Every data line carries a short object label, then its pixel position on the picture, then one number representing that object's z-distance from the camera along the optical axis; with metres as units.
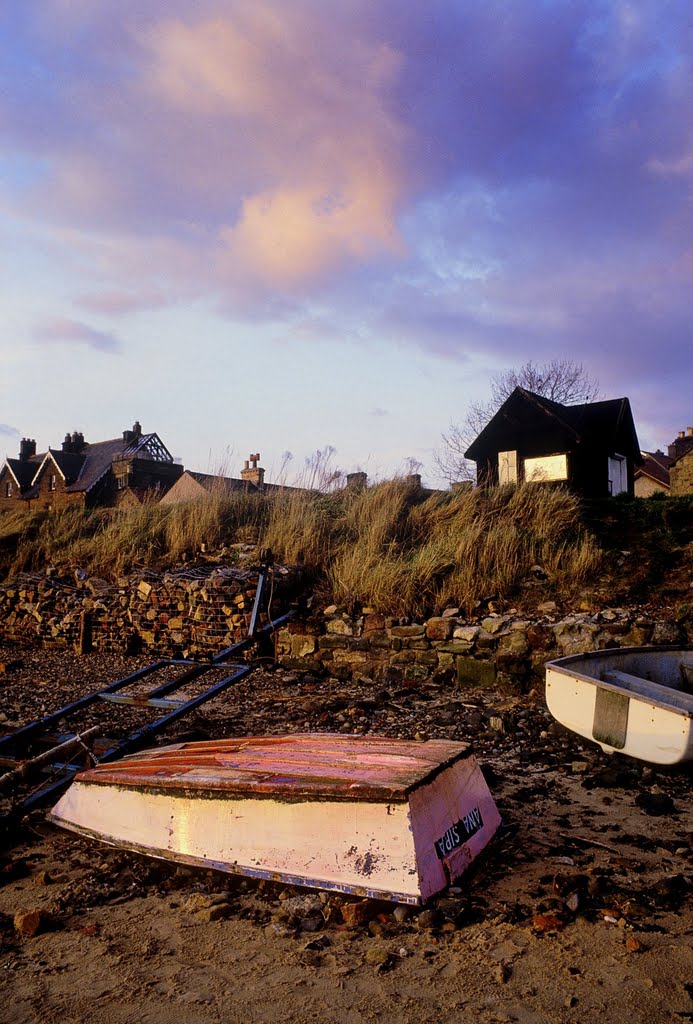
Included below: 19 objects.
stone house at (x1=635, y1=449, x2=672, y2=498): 35.16
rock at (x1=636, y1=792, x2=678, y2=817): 3.88
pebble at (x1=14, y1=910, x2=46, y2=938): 2.72
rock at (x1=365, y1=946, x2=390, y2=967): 2.47
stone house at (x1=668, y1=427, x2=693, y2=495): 28.09
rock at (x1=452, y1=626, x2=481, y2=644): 7.22
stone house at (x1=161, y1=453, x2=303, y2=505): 26.41
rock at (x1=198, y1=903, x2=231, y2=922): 2.84
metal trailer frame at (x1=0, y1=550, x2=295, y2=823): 3.79
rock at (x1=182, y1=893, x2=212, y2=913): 2.91
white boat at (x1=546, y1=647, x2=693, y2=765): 4.35
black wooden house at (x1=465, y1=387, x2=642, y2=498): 20.02
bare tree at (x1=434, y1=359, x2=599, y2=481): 32.17
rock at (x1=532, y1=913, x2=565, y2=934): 2.64
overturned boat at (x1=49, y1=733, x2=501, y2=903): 2.80
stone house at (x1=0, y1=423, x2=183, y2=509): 33.66
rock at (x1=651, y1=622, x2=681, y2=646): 6.50
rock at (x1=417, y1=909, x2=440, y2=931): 2.66
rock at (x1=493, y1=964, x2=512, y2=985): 2.33
